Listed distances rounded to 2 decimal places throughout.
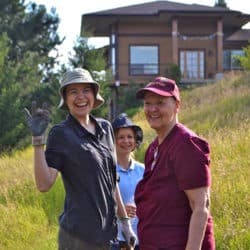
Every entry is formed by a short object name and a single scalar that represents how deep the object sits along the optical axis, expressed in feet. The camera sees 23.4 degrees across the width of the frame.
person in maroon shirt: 10.11
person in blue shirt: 14.55
